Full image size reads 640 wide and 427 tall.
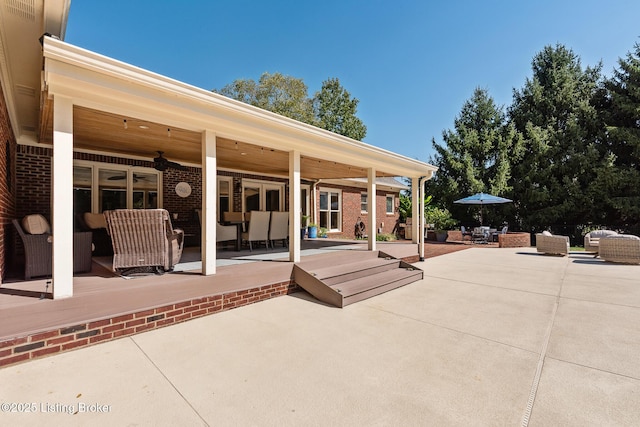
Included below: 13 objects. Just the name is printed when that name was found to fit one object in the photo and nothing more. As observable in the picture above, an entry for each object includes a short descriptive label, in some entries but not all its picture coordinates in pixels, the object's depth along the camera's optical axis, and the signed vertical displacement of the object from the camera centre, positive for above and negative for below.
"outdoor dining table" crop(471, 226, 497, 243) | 13.59 -1.01
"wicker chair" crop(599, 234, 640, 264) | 8.05 -0.99
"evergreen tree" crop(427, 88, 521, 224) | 16.39 +3.23
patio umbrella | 13.95 +0.58
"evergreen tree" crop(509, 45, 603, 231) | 15.00 +3.56
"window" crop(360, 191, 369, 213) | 15.81 +0.56
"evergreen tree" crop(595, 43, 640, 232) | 13.75 +3.00
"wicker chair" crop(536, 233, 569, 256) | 9.71 -1.05
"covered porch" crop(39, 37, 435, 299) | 3.17 +1.30
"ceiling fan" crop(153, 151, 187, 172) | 6.41 +1.06
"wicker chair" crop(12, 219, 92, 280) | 4.12 -0.56
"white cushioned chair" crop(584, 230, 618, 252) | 9.80 -0.91
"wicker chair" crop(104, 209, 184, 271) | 4.00 -0.34
